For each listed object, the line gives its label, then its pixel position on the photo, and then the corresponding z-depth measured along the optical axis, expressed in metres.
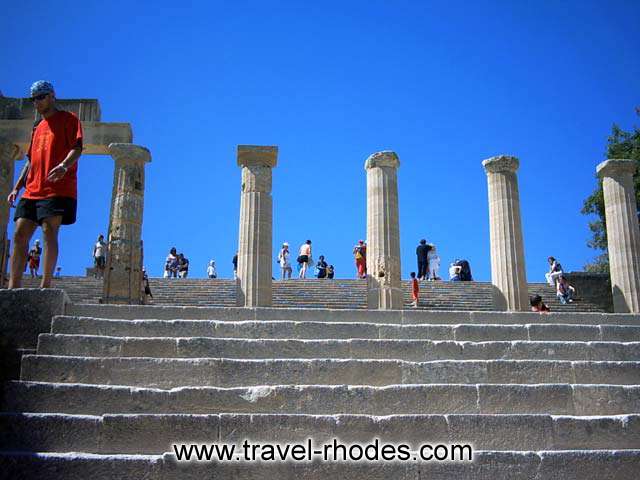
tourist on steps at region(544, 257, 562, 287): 21.75
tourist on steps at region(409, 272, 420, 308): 19.36
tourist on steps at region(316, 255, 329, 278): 25.81
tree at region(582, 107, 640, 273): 26.98
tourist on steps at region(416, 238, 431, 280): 24.50
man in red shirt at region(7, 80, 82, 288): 7.88
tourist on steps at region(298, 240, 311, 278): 24.86
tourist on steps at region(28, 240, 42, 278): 23.45
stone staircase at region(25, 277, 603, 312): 19.14
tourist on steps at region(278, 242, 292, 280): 25.97
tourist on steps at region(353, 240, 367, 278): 24.42
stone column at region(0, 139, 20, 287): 14.09
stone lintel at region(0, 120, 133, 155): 19.66
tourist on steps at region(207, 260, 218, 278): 27.64
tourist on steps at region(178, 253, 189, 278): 27.41
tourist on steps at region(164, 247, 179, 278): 26.69
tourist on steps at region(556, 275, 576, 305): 20.73
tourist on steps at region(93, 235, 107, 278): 23.06
